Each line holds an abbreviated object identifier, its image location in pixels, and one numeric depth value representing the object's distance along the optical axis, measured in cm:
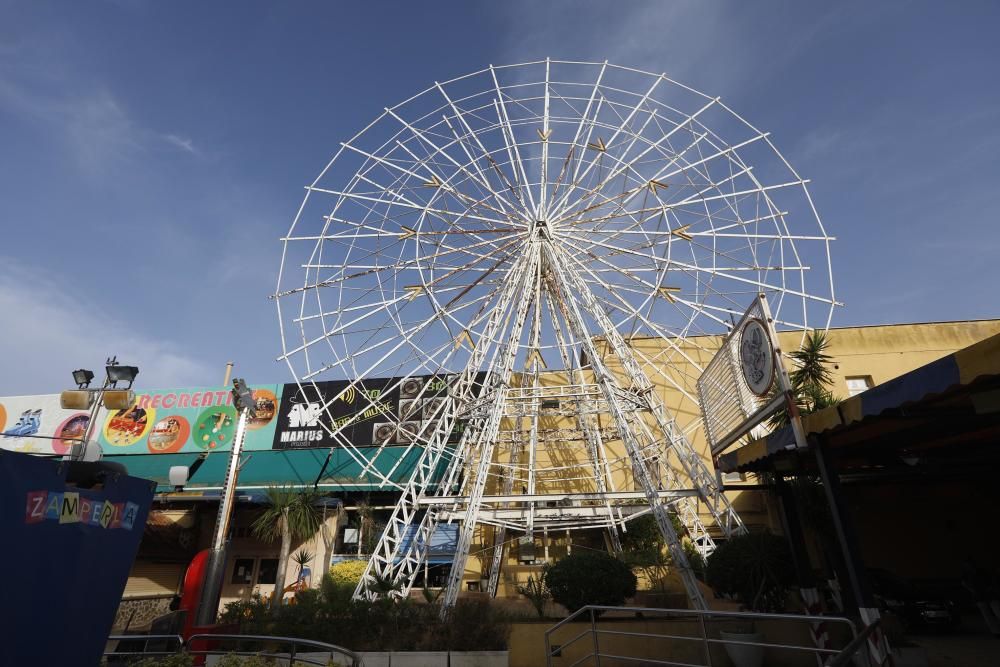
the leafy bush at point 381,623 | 1052
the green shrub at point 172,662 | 698
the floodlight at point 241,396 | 1168
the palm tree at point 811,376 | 1547
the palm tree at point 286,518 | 2056
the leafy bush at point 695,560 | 1348
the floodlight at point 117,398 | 877
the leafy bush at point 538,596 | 1227
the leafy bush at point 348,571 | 1900
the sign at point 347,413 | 2544
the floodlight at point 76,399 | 873
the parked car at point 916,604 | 1120
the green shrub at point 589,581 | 1132
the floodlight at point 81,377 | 919
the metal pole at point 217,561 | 965
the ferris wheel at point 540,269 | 1664
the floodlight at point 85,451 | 694
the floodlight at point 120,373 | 921
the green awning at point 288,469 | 2278
